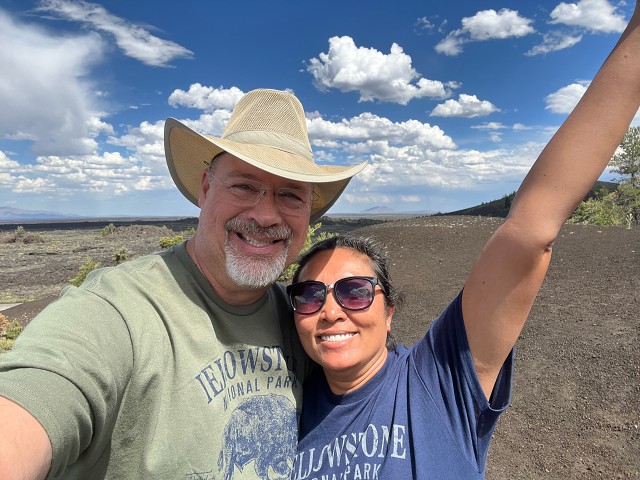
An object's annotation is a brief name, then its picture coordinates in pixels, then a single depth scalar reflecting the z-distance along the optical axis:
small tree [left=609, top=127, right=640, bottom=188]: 27.66
